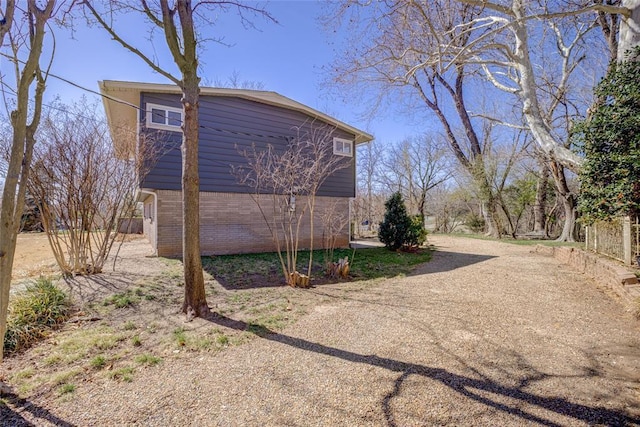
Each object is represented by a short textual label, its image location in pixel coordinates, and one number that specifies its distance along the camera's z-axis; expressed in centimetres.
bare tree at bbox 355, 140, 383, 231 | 2528
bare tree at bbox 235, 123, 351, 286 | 1009
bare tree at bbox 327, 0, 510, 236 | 686
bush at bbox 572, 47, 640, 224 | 572
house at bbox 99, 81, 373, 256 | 849
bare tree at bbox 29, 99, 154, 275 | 591
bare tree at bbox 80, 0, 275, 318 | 403
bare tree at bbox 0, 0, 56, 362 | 233
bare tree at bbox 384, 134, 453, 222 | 2211
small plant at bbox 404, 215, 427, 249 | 1079
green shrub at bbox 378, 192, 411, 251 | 1075
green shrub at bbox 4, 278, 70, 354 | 337
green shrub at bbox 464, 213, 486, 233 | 2128
